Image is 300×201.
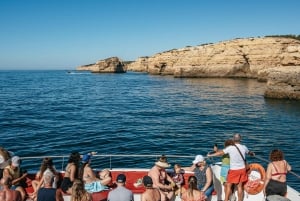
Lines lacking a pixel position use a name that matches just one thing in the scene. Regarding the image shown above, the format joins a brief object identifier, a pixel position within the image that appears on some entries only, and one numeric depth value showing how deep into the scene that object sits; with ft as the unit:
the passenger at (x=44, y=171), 28.60
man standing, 28.78
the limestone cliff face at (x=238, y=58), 277.62
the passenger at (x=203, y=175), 29.50
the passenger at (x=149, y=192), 24.07
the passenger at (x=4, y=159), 31.27
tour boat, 29.32
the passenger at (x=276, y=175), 25.34
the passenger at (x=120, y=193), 23.76
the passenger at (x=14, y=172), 29.01
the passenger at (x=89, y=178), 28.62
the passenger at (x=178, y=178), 29.93
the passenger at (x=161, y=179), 28.30
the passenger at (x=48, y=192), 23.49
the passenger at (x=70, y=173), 29.01
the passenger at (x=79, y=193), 22.02
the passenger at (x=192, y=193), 24.93
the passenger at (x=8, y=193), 24.08
